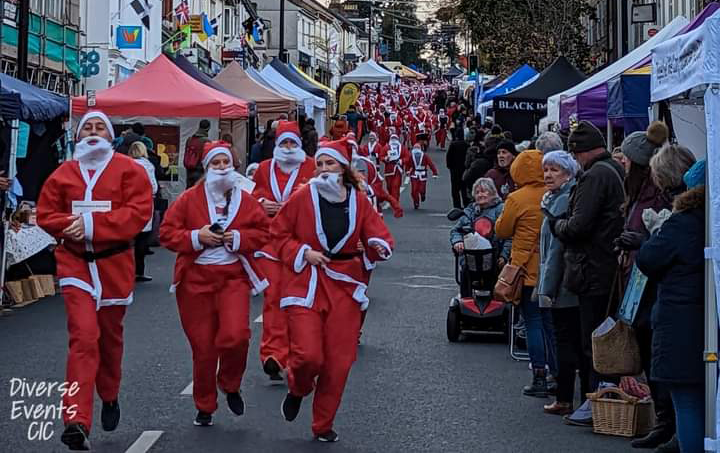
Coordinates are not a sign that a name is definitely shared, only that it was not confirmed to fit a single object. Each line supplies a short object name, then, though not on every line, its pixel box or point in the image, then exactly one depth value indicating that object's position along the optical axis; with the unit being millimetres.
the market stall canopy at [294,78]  38266
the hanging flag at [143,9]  37344
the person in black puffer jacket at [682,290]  7074
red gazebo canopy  24297
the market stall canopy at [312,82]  40544
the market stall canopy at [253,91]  31500
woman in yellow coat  9992
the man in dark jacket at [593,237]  8641
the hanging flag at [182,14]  44312
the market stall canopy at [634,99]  14625
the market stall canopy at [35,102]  16425
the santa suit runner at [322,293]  8320
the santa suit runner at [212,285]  8680
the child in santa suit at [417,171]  30000
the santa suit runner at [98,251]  8023
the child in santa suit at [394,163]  29328
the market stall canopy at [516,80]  34781
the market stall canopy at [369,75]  56250
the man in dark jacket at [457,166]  27172
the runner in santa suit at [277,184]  10266
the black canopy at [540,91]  27047
